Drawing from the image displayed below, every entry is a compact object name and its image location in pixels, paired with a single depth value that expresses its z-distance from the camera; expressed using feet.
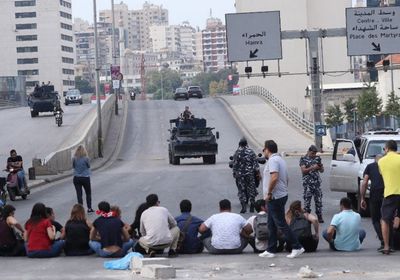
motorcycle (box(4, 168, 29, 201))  108.47
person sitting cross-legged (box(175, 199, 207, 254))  58.70
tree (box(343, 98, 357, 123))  344.00
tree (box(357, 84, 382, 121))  309.01
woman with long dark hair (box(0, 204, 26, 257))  59.88
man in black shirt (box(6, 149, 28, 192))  109.09
